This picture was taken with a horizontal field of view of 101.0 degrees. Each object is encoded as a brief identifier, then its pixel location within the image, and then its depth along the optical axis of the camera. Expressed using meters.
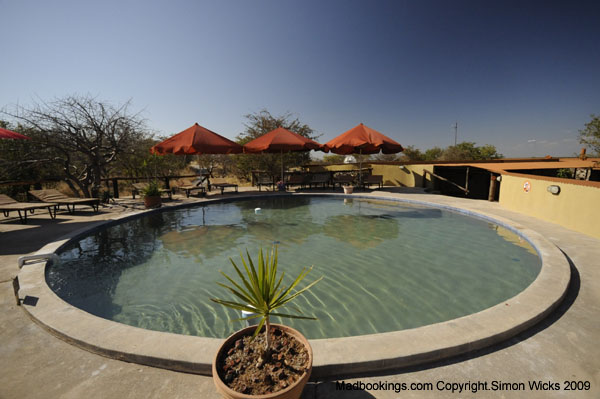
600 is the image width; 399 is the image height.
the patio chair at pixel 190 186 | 11.00
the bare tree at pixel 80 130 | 9.89
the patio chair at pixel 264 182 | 13.13
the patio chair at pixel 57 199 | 7.34
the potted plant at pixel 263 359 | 1.32
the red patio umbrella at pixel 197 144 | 9.75
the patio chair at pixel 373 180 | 12.82
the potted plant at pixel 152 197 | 8.56
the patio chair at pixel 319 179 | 13.34
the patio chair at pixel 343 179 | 13.28
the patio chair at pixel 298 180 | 13.14
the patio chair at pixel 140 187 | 10.33
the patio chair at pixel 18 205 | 6.36
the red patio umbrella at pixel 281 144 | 11.16
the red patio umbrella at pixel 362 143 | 11.10
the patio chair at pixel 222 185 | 11.70
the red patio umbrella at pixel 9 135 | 6.05
